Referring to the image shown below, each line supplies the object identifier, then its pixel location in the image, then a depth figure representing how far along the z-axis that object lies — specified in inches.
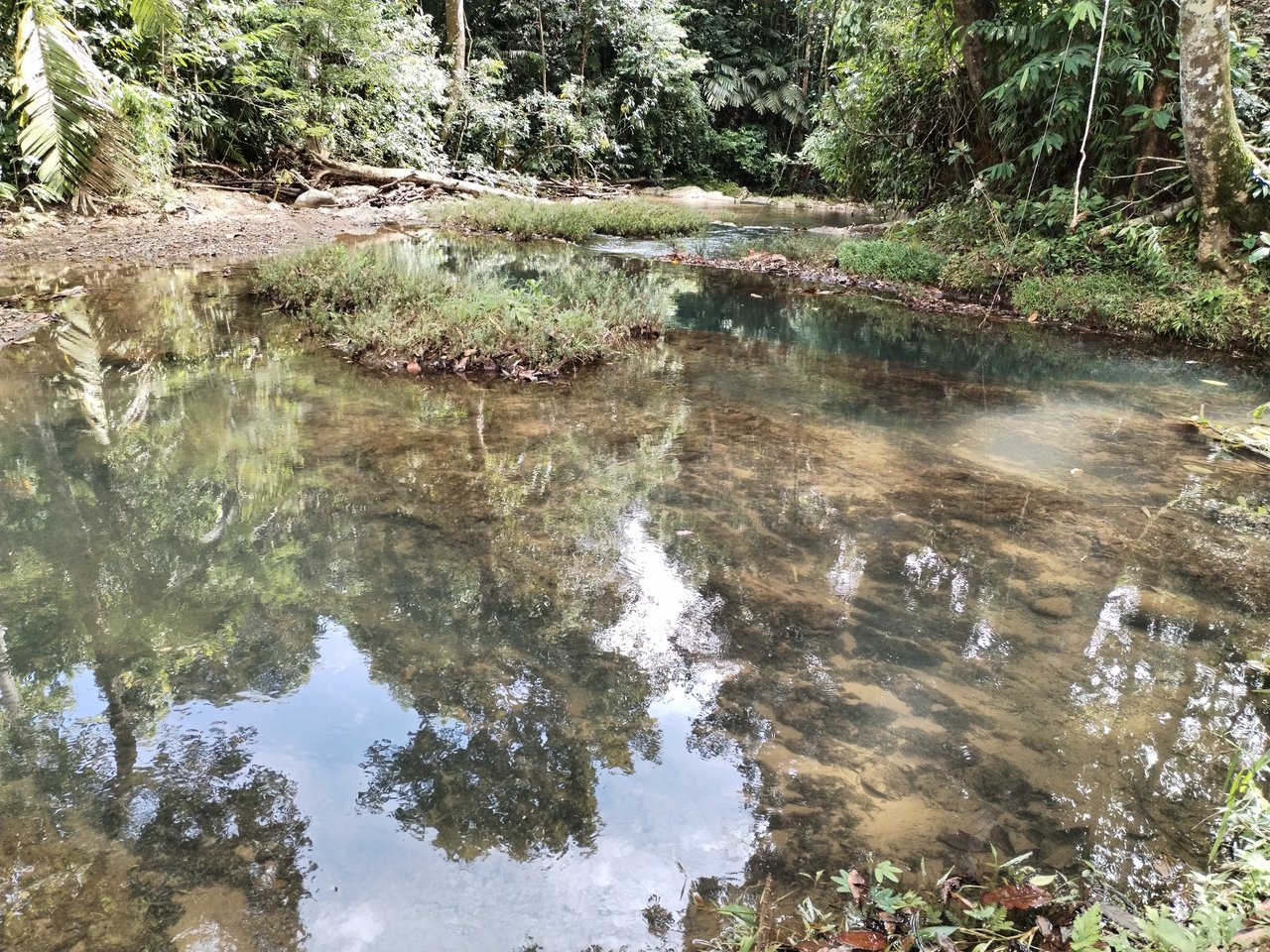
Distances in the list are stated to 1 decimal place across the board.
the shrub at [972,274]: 414.3
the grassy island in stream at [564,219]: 581.3
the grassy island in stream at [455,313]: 258.2
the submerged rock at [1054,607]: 133.2
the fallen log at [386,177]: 666.8
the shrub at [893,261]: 448.1
